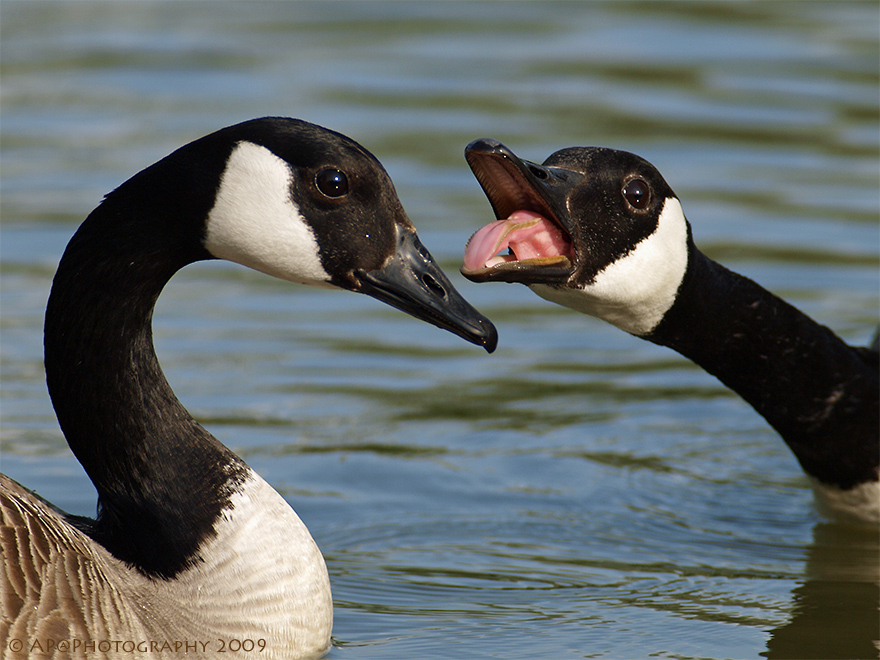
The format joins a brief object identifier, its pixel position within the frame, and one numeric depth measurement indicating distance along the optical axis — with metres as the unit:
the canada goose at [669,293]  11.32
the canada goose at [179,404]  10.14
